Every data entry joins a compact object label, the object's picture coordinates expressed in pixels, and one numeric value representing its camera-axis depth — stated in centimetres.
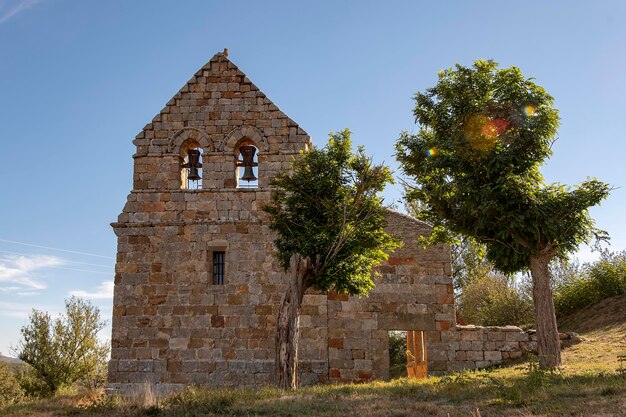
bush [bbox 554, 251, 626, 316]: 1917
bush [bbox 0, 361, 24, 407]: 2748
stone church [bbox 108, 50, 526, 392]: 1452
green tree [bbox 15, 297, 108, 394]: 2725
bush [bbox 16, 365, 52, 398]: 2670
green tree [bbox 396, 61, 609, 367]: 1241
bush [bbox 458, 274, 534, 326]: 2145
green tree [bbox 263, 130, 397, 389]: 1272
